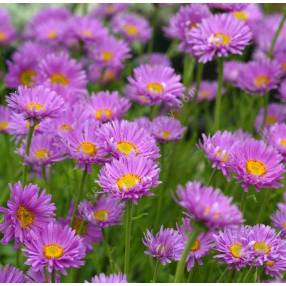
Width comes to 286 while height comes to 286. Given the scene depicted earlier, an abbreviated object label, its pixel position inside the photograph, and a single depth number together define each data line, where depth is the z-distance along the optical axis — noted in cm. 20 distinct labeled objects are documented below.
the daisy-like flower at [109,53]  143
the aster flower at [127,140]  111
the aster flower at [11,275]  105
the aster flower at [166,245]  108
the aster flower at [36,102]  114
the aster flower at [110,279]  104
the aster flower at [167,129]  123
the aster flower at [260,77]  133
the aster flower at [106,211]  116
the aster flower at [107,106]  123
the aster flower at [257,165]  111
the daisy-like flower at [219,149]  112
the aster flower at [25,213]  109
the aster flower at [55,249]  107
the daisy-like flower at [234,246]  107
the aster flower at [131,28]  157
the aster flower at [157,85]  124
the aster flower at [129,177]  107
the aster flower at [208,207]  98
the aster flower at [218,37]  122
